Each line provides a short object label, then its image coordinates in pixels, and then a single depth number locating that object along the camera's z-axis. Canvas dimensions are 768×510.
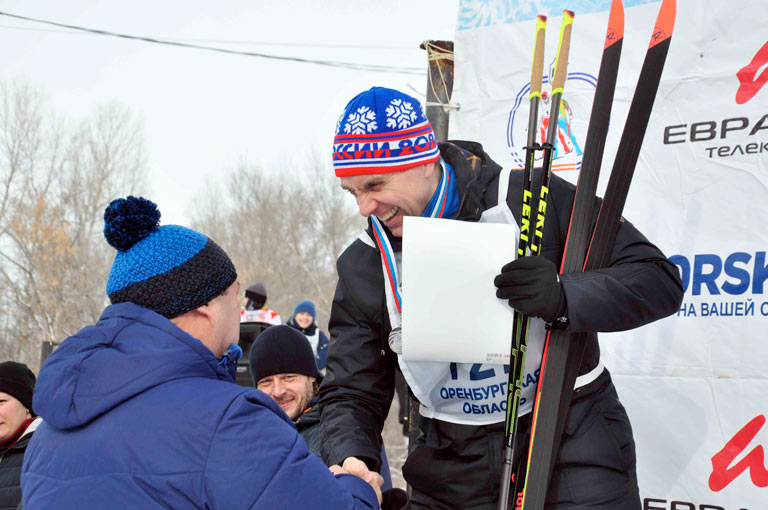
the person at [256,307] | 8.42
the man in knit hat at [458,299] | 1.67
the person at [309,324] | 8.26
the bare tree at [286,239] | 28.72
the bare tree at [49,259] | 17.33
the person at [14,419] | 2.89
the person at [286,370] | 3.26
